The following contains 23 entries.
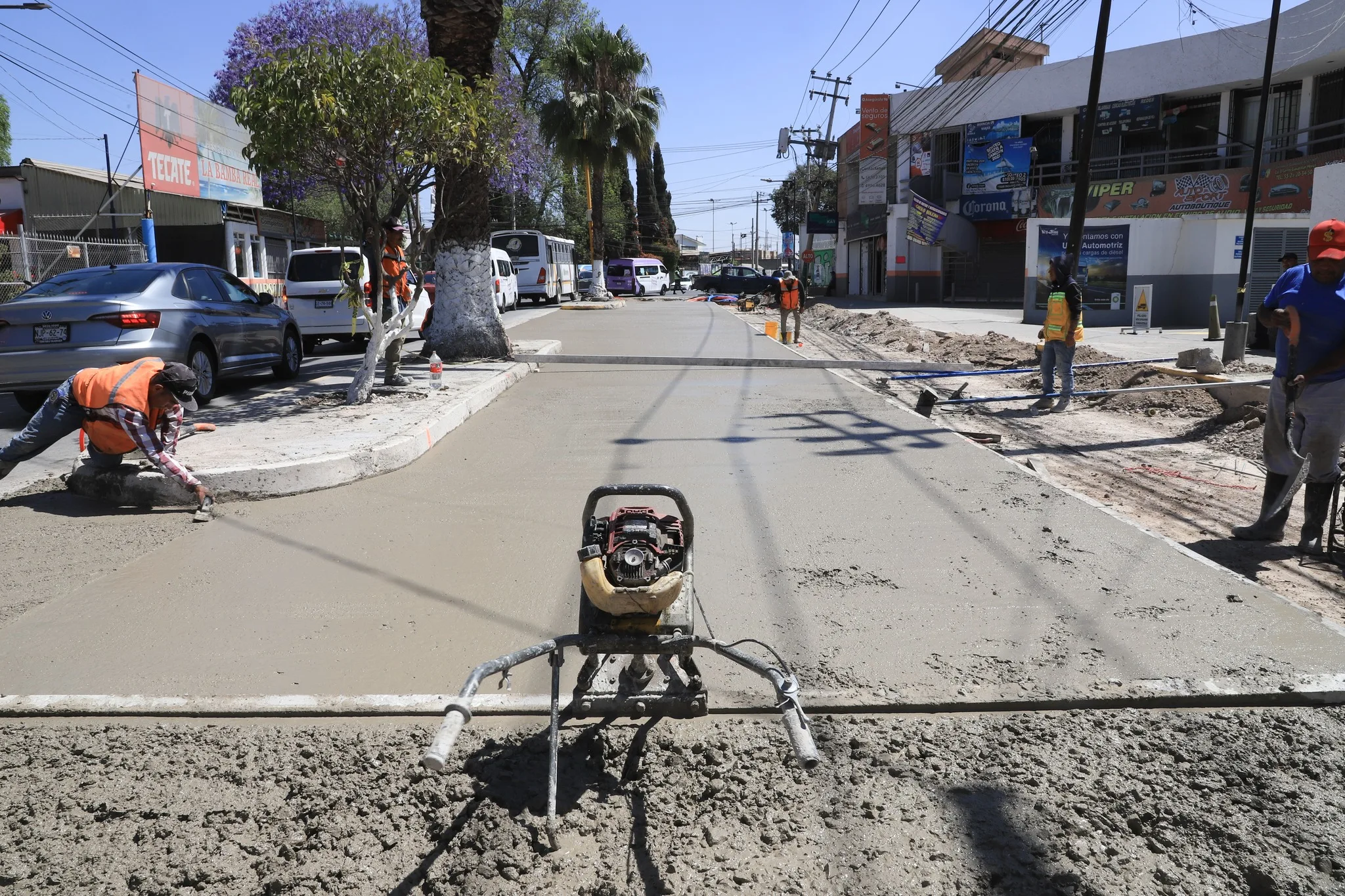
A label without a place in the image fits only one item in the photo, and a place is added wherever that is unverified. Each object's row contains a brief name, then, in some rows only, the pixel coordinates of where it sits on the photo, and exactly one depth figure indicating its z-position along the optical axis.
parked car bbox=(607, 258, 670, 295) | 58.25
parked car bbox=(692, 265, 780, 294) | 55.09
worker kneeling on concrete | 6.41
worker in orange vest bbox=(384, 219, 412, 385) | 10.79
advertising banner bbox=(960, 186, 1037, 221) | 38.00
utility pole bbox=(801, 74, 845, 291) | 52.28
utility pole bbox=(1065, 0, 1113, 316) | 15.27
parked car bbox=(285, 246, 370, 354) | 17.27
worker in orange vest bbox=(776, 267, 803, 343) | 20.86
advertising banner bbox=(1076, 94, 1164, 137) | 34.66
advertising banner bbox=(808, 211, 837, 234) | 53.53
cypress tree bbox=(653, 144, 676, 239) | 95.62
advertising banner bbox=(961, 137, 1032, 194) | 38.00
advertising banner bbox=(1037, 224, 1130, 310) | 25.78
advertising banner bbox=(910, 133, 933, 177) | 41.25
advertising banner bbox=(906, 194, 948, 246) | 39.06
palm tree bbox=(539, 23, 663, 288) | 41.53
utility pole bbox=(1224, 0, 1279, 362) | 16.22
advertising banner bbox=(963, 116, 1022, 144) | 37.97
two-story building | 25.78
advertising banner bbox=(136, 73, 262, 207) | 25.25
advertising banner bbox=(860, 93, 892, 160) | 42.56
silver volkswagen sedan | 9.59
